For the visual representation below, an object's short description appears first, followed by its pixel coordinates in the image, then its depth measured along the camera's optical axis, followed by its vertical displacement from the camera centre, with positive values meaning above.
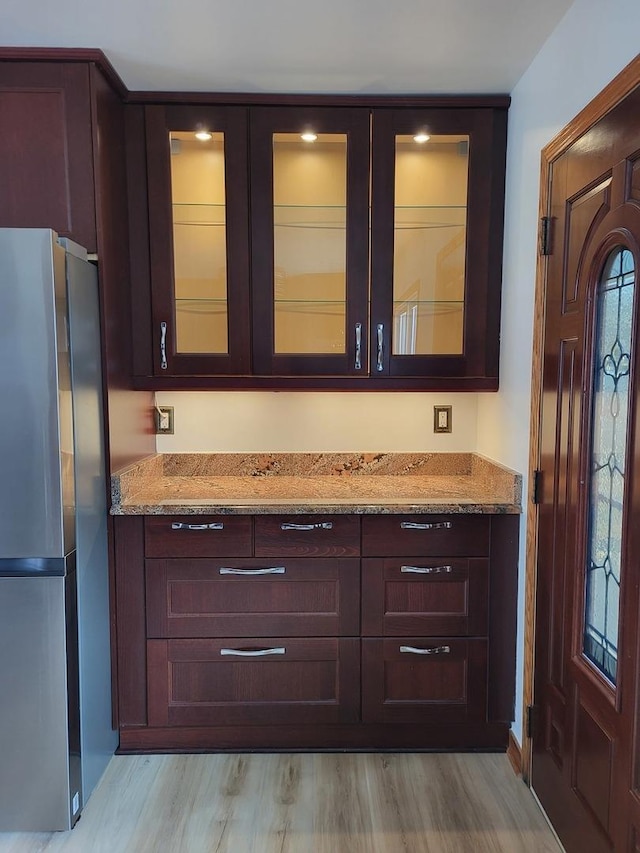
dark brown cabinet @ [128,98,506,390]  2.05 +0.56
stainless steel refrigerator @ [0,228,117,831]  1.55 -0.47
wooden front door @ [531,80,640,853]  1.25 -0.34
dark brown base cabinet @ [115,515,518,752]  1.94 -0.93
